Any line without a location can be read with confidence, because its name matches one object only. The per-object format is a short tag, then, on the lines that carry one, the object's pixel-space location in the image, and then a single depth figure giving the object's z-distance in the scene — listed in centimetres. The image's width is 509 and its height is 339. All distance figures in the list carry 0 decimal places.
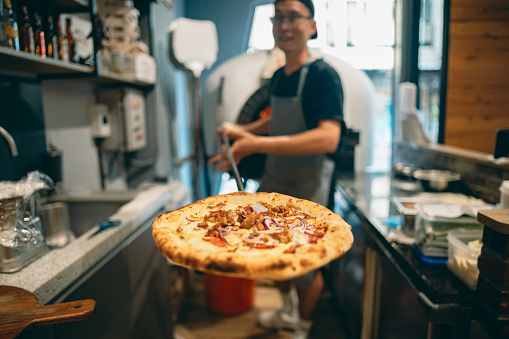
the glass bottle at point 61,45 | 161
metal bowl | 201
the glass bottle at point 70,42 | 168
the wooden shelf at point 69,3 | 156
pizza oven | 327
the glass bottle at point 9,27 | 124
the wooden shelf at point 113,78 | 189
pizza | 60
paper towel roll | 278
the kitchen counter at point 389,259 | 101
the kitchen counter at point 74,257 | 102
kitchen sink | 177
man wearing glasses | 104
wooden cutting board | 71
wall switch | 227
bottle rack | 127
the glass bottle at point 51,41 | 154
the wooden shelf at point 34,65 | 121
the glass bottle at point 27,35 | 136
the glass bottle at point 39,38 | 146
